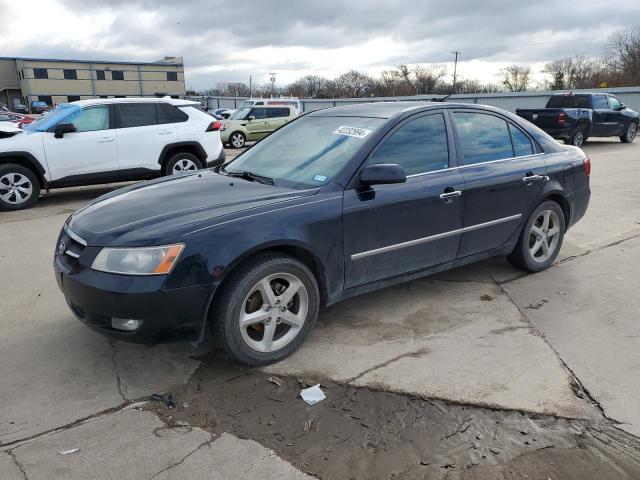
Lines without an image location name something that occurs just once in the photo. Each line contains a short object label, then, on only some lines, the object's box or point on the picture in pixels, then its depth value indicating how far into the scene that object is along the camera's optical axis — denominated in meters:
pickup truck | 16.12
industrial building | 77.12
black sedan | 3.00
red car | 18.83
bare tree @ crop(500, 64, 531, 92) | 77.06
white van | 20.86
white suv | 8.34
